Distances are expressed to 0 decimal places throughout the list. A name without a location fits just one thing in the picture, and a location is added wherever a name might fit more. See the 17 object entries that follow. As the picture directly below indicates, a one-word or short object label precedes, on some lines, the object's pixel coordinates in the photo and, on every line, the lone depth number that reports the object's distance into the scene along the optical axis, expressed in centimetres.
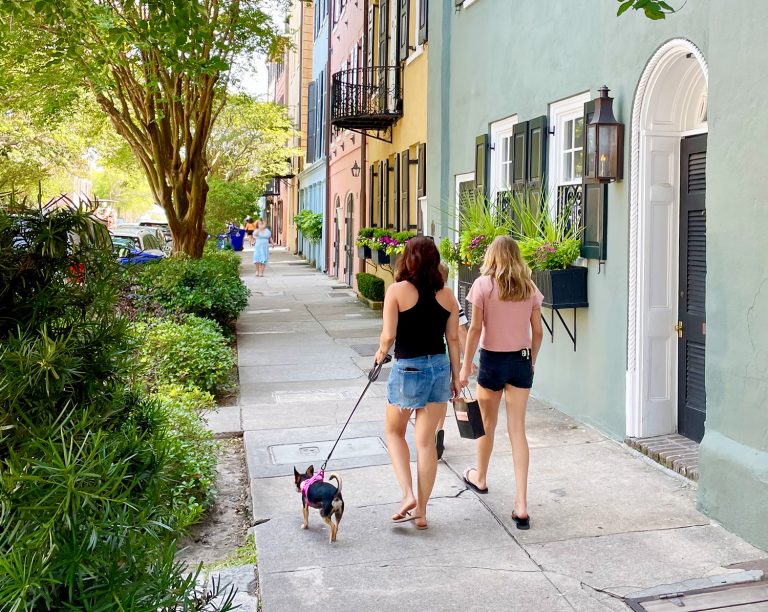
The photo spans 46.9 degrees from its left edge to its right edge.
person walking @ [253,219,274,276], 2533
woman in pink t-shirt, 532
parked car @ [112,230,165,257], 2340
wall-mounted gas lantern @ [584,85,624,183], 699
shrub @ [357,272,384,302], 1794
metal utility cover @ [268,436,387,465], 692
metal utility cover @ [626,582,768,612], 416
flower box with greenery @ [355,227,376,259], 1802
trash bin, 4143
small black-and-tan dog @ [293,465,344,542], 496
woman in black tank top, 513
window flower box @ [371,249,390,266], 1669
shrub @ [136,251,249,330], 1216
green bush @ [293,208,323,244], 3109
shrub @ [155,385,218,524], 538
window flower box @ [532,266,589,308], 766
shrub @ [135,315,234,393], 882
